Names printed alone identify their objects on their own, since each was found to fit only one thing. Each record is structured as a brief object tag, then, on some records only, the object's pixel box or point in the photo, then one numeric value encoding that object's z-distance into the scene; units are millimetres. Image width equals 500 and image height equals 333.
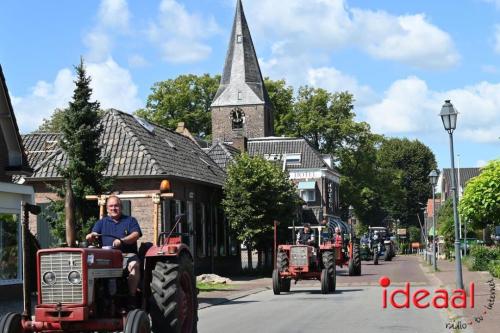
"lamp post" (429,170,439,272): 37784
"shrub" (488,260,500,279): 28253
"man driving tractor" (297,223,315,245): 26375
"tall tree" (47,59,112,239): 23688
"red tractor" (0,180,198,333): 9562
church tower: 82375
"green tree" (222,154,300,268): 36688
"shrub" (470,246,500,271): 33844
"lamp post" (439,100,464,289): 21984
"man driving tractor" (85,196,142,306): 10633
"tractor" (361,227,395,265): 58594
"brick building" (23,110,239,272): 31266
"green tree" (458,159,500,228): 30094
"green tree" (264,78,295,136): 84562
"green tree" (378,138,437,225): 100625
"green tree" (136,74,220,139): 79625
